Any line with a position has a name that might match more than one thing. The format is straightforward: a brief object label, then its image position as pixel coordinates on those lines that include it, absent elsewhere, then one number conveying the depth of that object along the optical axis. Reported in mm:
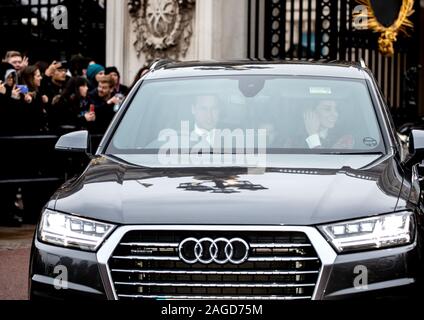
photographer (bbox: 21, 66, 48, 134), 13867
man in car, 6660
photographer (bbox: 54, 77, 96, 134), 14523
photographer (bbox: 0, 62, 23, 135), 13531
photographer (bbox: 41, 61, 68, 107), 15255
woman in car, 6602
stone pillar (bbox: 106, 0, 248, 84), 17812
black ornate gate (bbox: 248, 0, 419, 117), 18625
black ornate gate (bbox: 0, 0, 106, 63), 18406
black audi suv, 5246
